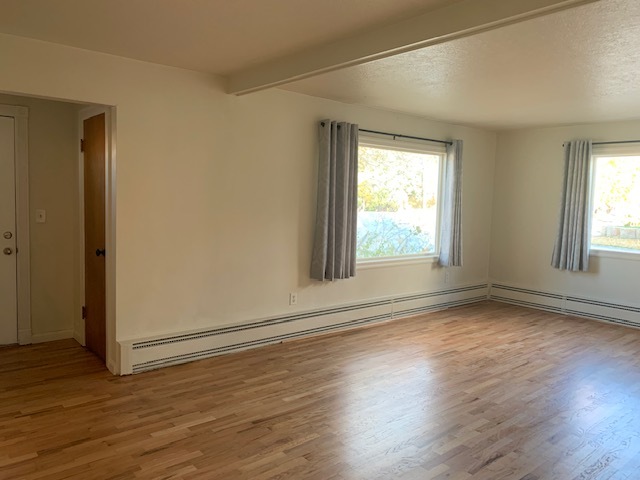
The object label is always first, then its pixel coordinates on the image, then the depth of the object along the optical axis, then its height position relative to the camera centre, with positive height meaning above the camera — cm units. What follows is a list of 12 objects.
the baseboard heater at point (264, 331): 396 -120
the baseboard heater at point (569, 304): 595 -120
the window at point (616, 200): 588 +14
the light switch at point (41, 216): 455 -19
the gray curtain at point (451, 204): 629 +3
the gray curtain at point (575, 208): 608 +3
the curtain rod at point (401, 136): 534 +79
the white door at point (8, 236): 435 -36
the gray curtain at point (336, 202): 492 +1
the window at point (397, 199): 558 +8
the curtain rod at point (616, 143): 576 +80
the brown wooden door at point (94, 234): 411 -32
